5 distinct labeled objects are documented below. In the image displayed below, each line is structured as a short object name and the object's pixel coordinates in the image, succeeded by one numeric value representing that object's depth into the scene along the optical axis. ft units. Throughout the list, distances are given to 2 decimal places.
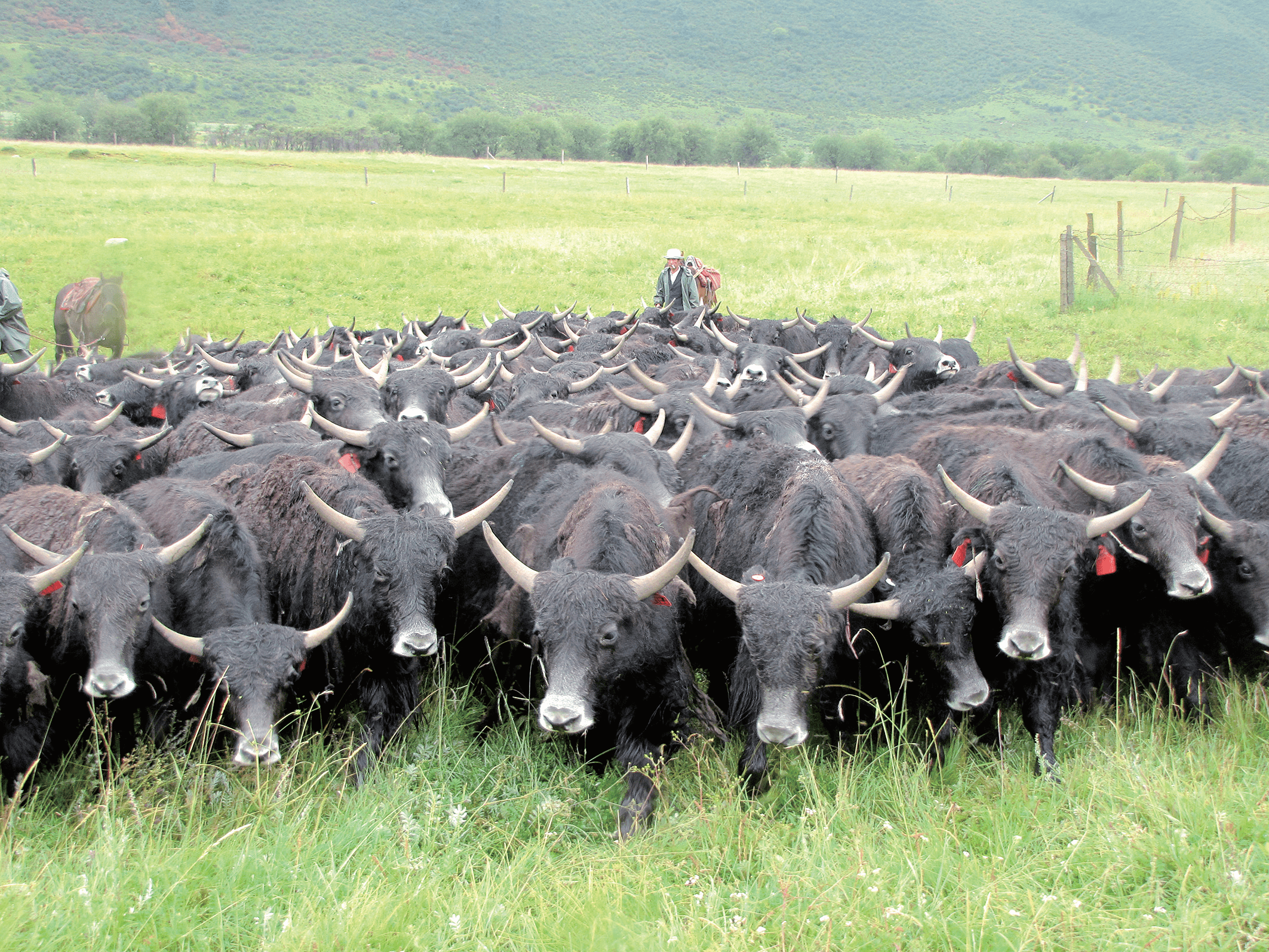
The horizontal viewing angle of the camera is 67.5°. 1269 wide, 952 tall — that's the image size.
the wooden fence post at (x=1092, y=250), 63.36
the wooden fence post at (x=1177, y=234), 68.44
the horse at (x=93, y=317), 50.85
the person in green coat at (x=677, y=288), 54.44
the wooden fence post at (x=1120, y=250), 64.54
